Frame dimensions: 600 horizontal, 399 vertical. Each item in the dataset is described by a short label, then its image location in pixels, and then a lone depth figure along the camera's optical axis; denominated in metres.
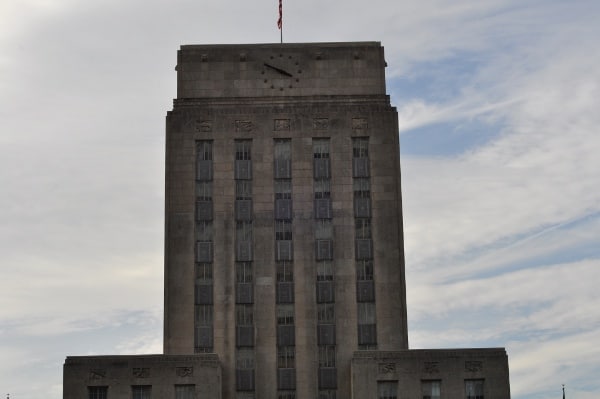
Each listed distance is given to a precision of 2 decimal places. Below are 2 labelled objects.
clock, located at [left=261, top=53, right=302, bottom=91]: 114.25
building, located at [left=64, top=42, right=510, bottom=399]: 100.75
